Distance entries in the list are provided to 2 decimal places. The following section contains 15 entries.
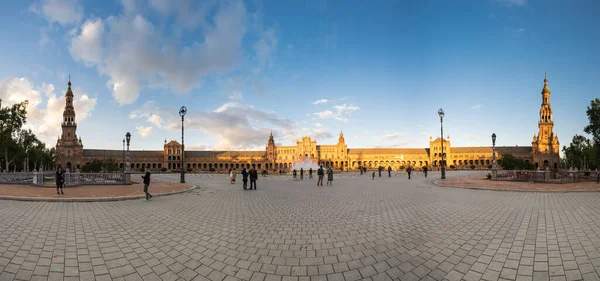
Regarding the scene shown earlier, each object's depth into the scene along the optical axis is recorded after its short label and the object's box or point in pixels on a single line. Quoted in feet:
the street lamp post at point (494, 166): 89.75
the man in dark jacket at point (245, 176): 64.71
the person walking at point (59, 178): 48.03
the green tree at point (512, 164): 175.86
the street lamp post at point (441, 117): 97.31
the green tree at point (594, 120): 114.01
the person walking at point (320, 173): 75.05
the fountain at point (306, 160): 390.46
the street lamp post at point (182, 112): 83.76
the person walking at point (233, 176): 87.15
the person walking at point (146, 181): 42.82
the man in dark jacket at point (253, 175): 64.03
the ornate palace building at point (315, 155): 316.40
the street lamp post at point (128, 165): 73.23
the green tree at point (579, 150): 209.68
